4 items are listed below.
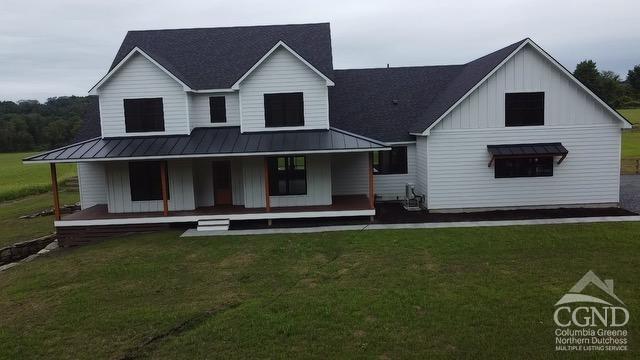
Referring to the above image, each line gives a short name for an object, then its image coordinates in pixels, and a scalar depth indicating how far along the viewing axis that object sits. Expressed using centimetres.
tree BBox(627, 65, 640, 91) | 10375
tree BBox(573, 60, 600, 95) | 8825
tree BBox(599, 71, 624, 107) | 9238
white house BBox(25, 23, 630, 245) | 1783
